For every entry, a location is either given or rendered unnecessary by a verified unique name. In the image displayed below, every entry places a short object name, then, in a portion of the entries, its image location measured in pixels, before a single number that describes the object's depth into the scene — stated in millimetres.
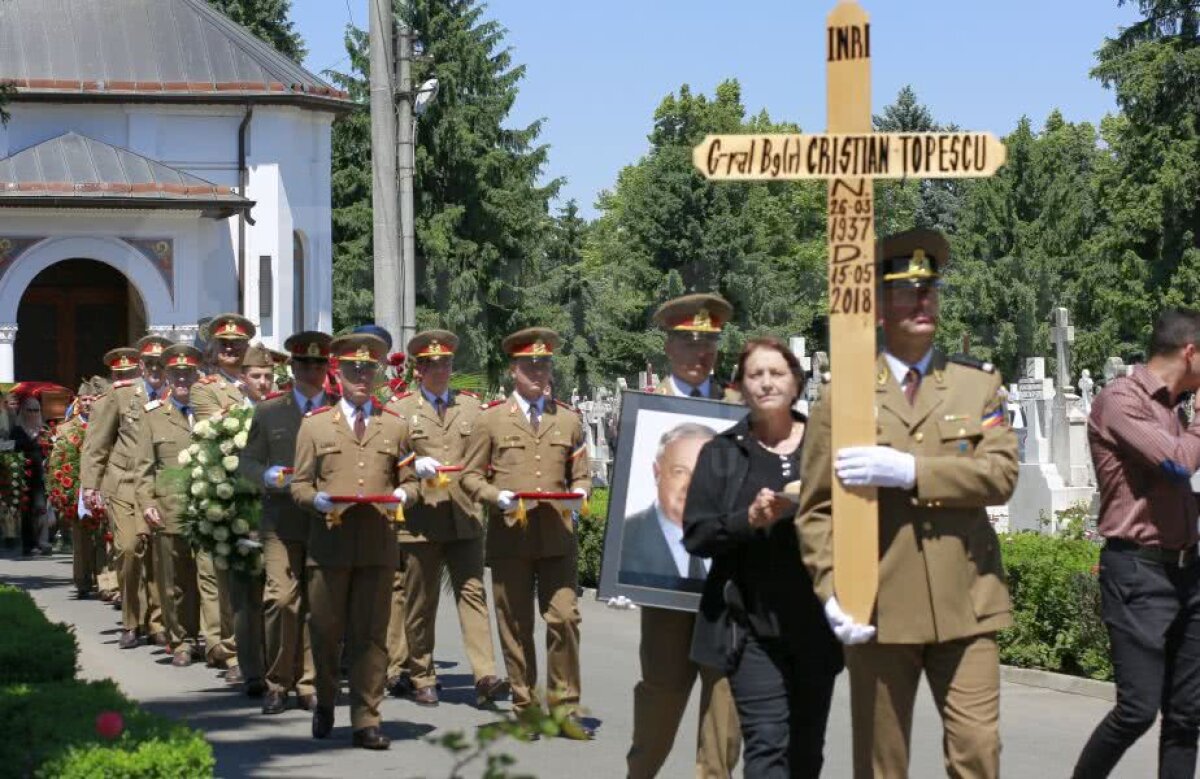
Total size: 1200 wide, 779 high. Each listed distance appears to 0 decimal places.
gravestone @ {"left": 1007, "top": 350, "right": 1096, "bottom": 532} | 22078
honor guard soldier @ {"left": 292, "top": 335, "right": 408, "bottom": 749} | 10508
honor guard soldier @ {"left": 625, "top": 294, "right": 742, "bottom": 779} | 7977
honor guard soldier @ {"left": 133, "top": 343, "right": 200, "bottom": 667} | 14938
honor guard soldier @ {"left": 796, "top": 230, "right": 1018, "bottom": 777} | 6301
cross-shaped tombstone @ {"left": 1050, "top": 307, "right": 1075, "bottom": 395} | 35688
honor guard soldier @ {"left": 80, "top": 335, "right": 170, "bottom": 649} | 15922
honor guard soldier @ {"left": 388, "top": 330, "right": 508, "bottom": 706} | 12547
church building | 39688
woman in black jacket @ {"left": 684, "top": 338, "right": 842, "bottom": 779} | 6840
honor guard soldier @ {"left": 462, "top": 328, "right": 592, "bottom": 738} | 11328
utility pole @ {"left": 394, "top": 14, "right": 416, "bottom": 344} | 21859
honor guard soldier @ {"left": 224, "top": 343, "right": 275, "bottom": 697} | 13008
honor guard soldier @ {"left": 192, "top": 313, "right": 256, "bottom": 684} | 14031
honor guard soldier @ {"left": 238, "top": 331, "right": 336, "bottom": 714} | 11836
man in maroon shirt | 7660
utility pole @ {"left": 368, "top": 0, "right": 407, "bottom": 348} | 20266
